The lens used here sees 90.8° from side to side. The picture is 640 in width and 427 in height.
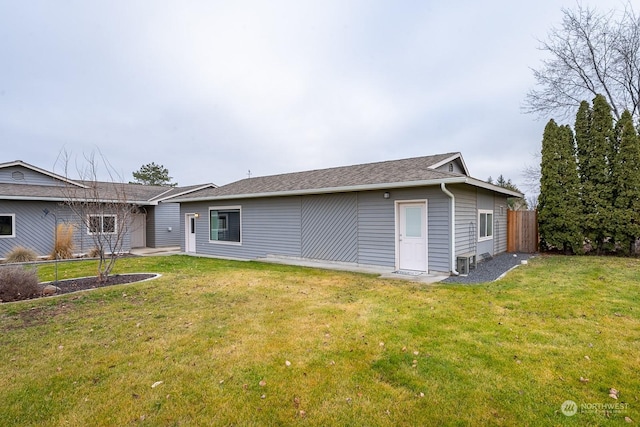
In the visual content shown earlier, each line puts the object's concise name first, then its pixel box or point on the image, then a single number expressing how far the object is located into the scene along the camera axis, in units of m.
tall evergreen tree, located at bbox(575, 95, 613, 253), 11.10
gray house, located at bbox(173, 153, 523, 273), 7.94
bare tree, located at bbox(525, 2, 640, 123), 13.77
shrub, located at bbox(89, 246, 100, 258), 12.77
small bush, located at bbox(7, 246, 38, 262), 11.26
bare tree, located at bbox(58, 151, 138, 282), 7.21
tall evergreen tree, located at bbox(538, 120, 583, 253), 11.55
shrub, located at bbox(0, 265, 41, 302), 5.70
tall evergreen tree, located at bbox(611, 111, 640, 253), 10.62
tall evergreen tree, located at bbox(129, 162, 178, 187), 37.72
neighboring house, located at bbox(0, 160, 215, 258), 12.39
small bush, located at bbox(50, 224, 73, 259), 12.29
